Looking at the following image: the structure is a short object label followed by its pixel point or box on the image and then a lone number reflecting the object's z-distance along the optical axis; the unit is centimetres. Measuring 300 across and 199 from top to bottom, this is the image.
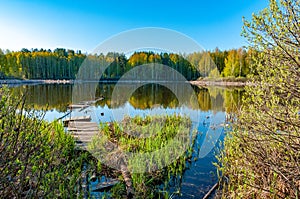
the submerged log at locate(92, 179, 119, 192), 455
